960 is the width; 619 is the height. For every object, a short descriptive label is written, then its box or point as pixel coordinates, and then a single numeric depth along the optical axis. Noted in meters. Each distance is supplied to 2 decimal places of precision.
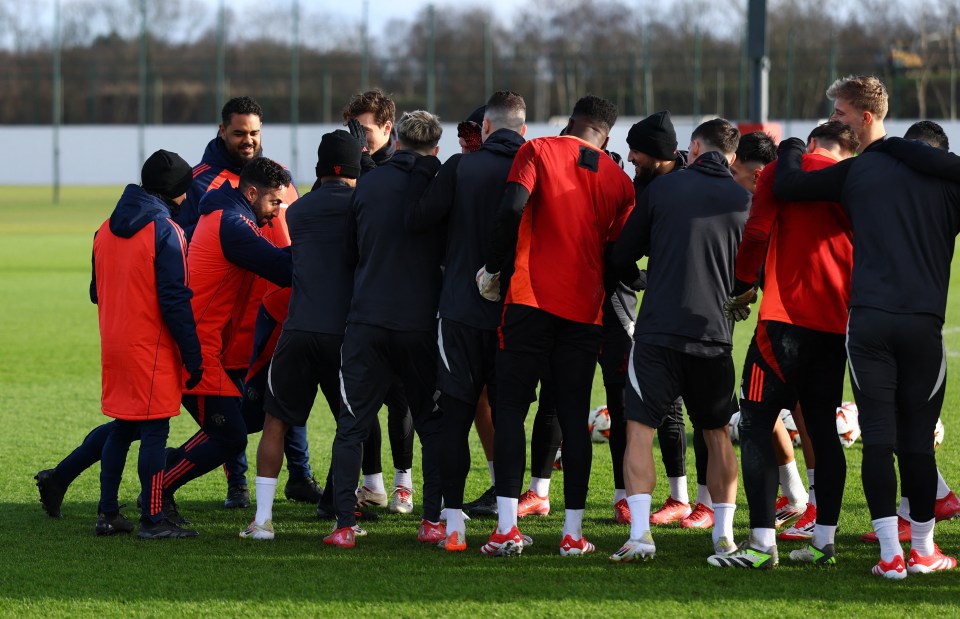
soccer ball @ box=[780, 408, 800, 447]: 16.17
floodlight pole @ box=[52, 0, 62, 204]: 91.81
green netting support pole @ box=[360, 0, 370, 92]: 97.62
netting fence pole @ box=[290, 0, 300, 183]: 96.06
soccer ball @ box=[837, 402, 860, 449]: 16.37
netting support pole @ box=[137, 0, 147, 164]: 94.25
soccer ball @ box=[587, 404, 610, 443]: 17.02
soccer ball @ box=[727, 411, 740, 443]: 16.49
